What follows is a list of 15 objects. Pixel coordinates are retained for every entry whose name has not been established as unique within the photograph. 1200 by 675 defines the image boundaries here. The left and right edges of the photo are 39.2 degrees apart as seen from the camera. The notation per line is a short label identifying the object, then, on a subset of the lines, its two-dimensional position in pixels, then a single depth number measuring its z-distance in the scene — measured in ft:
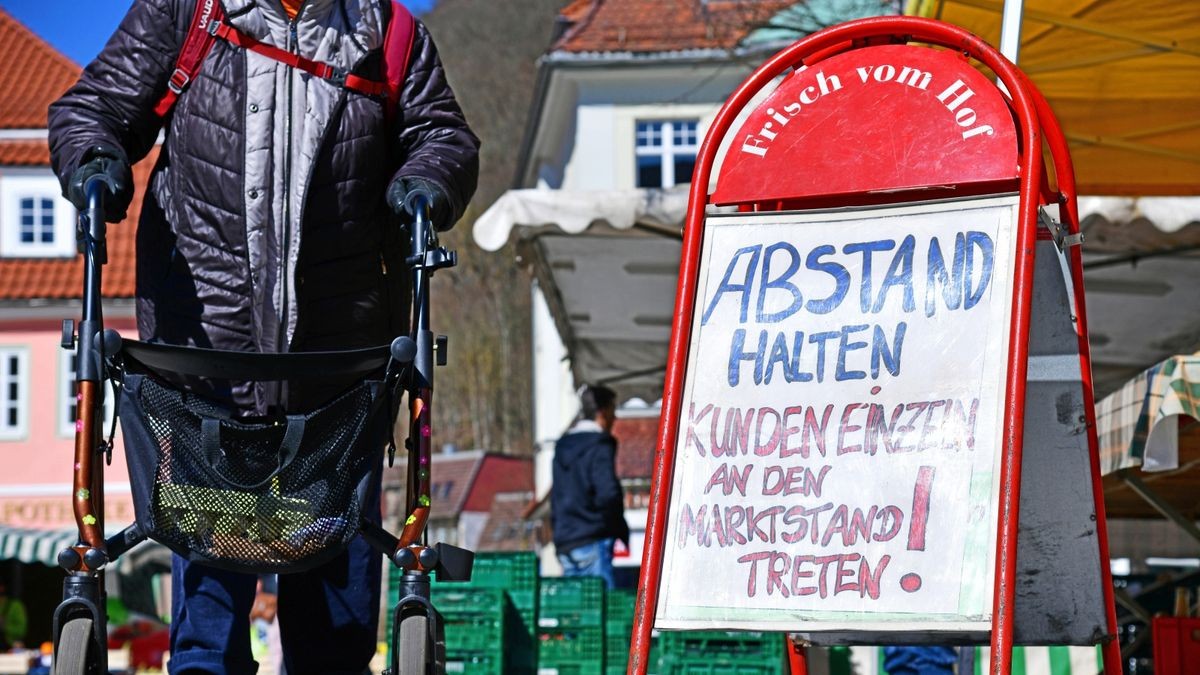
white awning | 30.04
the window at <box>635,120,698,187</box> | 110.83
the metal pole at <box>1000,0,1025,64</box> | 18.63
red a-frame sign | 12.39
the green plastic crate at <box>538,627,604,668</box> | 27.48
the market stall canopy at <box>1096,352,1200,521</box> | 18.45
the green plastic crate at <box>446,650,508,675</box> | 26.12
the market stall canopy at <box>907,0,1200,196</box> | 27.22
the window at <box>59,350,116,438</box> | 128.98
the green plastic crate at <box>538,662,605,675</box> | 27.30
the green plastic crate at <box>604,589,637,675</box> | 27.71
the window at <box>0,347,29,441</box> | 128.47
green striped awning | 91.40
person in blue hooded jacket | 35.96
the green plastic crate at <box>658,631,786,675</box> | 26.08
